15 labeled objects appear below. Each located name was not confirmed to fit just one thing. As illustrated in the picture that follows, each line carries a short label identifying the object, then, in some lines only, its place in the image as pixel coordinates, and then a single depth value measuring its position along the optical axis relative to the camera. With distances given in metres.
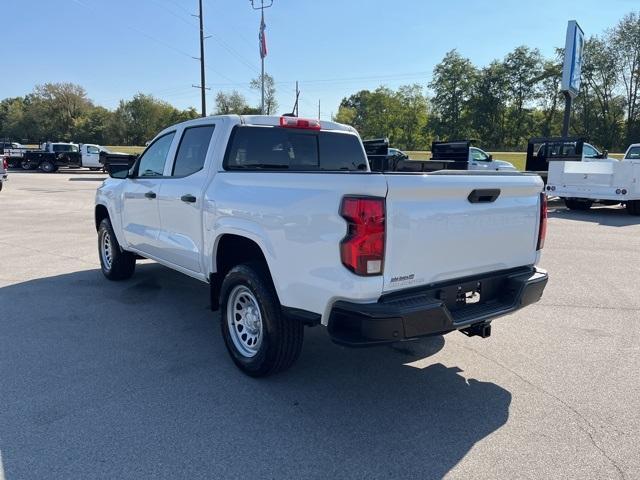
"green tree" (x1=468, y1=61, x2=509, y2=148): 86.31
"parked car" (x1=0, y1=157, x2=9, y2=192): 19.57
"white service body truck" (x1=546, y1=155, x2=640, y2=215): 13.55
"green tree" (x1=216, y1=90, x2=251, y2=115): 94.75
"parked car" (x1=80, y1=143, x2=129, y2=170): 33.66
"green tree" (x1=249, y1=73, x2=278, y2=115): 68.25
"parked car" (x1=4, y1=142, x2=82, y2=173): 34.04
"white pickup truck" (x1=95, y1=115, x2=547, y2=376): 2.86
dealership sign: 23.31
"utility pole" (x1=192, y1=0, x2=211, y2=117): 33.34
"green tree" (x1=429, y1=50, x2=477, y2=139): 88.38
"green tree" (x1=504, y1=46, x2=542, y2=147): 84.00
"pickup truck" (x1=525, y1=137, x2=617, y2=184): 18.02
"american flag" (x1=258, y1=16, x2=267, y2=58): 36.94
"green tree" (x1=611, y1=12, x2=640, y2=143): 63.59
